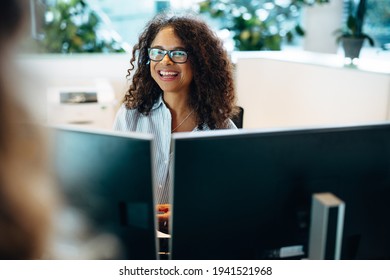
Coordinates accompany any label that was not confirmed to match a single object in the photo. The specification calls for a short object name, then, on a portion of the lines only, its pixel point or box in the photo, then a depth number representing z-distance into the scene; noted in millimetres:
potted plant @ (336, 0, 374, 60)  2469
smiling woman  1562
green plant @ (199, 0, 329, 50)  3729
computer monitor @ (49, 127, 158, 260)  714
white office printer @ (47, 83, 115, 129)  2734
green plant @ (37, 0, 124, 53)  3314
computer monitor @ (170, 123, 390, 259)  742
